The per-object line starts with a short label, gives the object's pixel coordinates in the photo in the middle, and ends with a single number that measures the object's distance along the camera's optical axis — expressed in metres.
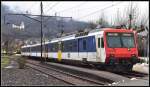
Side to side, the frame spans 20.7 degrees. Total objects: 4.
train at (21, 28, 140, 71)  27.78
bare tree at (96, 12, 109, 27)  72.41
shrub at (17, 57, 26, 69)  36.83
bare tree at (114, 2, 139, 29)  59.10
